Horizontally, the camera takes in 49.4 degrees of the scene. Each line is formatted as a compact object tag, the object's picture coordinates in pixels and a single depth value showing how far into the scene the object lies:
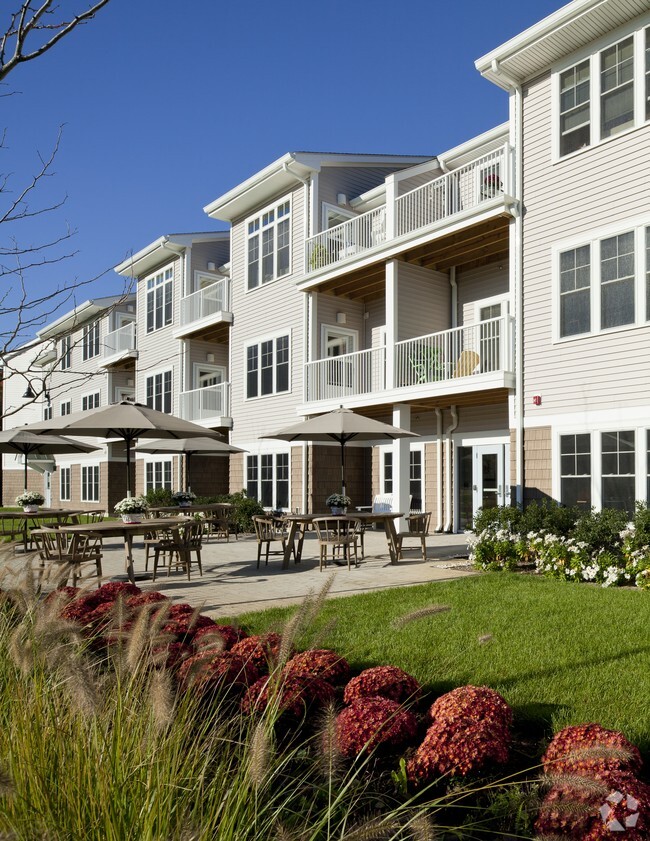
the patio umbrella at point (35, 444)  15.02
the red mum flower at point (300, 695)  3.39
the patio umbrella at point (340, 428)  12.31
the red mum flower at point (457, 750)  2.89
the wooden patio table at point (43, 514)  12.77
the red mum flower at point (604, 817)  2.23
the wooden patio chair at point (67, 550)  9.22
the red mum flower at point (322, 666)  3.76
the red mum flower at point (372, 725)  3.08
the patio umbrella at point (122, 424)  10.85
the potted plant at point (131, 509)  10.12
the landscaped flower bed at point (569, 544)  8.98
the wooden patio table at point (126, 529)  9.32
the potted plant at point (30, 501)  13.66
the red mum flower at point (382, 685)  3.68
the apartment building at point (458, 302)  12.04
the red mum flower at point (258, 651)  3.91
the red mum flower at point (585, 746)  2.55
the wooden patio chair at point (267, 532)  11.41
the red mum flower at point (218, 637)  2.77
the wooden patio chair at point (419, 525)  11.87
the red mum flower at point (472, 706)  3.15
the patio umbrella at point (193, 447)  18.17
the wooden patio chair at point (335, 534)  10.79
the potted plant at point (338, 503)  11.91
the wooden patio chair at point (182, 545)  10.12
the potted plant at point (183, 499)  16.80
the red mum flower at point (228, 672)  2.89
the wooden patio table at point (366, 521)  11.35
